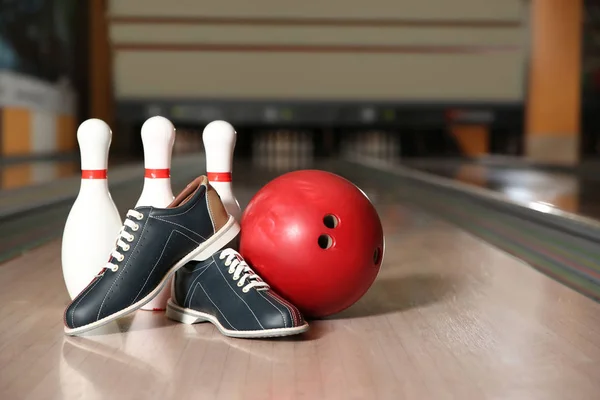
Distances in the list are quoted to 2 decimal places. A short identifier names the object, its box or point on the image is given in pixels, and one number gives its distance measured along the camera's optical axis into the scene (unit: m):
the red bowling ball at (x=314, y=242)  1.76
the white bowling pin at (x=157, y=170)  1.85
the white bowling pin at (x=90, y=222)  1.81
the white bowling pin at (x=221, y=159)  1.91
